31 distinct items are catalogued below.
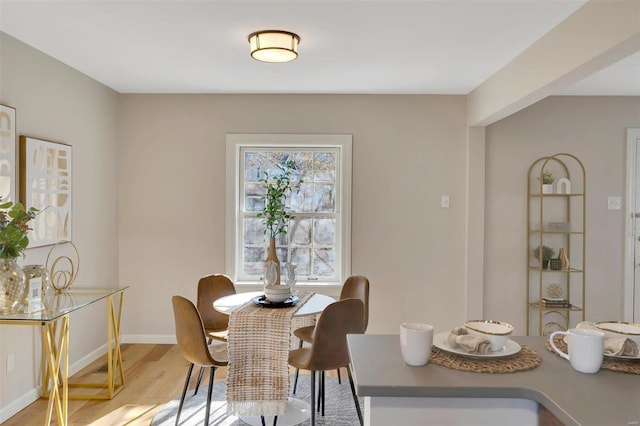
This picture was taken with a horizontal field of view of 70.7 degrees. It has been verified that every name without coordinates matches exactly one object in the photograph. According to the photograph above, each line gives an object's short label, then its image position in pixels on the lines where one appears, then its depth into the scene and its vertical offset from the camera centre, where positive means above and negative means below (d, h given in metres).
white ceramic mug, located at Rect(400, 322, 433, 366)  1.25 -0.38
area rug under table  2.80 -1.33
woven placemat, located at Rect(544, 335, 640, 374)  1.23 -0.43
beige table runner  2.62 -0.90
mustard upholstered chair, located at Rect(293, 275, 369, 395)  3.22 -0.64
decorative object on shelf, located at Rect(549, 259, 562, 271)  4.11 -0.49
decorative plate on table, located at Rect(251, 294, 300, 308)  2.85 -0.61
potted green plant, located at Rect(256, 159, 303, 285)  4.21 +0.11
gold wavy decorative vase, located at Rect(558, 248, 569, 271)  4.09 -0.45
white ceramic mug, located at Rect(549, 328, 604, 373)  1.20 -0.37
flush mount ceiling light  2.74 +1.01
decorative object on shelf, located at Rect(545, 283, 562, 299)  4.19 -0.74
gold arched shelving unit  4.22 -0.26
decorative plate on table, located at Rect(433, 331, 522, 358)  1.31 -0.42
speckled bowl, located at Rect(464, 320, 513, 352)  1.35 -0.38
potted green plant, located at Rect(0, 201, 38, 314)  2.42 -0.30
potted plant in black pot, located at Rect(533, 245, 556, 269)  4.16 -0.40
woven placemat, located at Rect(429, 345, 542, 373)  1.25 -0.43
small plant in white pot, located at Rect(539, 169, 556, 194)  4.11 +0.28
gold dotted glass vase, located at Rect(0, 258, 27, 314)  2.42 -0.45
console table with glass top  2.34 -0.81
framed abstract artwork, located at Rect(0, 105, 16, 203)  2.77 +0.32
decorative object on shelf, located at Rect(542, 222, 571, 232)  4.11 -0.14
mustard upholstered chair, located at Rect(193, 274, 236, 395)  3.37 -0.70
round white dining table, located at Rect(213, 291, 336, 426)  2.77 -0.64
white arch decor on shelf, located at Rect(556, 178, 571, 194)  4.12 +0.23
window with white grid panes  4.41 -0.06
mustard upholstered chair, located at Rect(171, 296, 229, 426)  2.50 -0.74
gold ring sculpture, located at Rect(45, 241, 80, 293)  3.20 -0.43
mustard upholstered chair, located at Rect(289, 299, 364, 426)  2.50 -0.71
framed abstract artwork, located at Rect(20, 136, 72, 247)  3.00 +0.14
